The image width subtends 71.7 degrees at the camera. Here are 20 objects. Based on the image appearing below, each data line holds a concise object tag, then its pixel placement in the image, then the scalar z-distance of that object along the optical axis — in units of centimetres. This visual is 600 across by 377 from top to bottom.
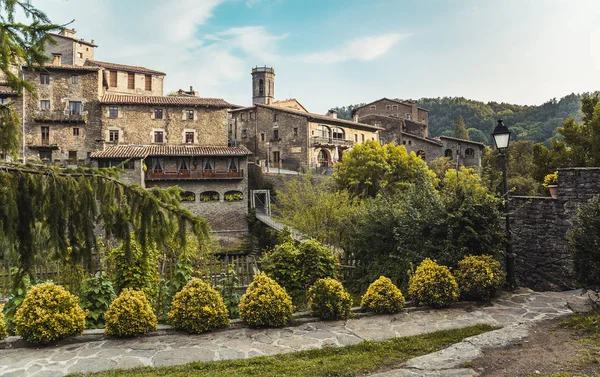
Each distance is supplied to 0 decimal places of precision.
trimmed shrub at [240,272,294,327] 803
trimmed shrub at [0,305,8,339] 725
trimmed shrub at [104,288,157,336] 752
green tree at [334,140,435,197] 3228
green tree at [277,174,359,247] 2027
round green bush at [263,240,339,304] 995
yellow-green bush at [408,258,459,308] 912
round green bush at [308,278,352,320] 847
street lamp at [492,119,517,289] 1004
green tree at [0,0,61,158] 484
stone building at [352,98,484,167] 5122
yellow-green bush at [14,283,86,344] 709
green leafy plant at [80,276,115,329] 828
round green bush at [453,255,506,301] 931
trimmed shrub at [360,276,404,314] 881
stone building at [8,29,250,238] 3588
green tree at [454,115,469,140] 6781
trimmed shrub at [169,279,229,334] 779
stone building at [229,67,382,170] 4369
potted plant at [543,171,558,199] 1134
